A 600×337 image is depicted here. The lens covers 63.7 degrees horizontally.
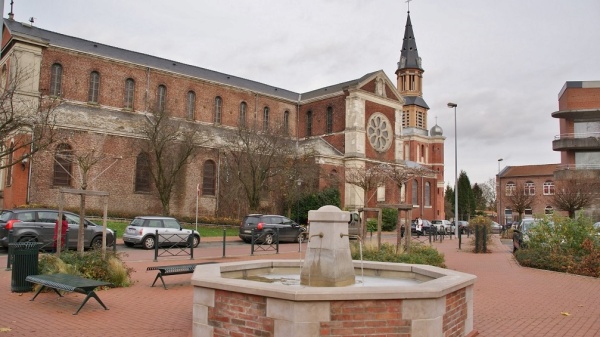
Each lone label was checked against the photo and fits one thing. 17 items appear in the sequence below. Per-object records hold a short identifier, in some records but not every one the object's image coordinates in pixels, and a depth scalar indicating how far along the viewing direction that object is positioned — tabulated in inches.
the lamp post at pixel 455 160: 1409.9
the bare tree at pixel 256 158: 1344.7
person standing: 642.8
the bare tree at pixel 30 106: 796.0
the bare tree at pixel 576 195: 1577.3
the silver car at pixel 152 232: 807.1
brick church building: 1178.6
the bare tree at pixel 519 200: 1899.6
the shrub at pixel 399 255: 529.7
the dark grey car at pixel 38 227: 663.8
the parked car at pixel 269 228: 960.3
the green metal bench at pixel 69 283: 319.3
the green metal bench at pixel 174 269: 417.1
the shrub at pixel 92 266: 406.3
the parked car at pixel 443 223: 1788.9
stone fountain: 213.9
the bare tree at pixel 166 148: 1248.8
